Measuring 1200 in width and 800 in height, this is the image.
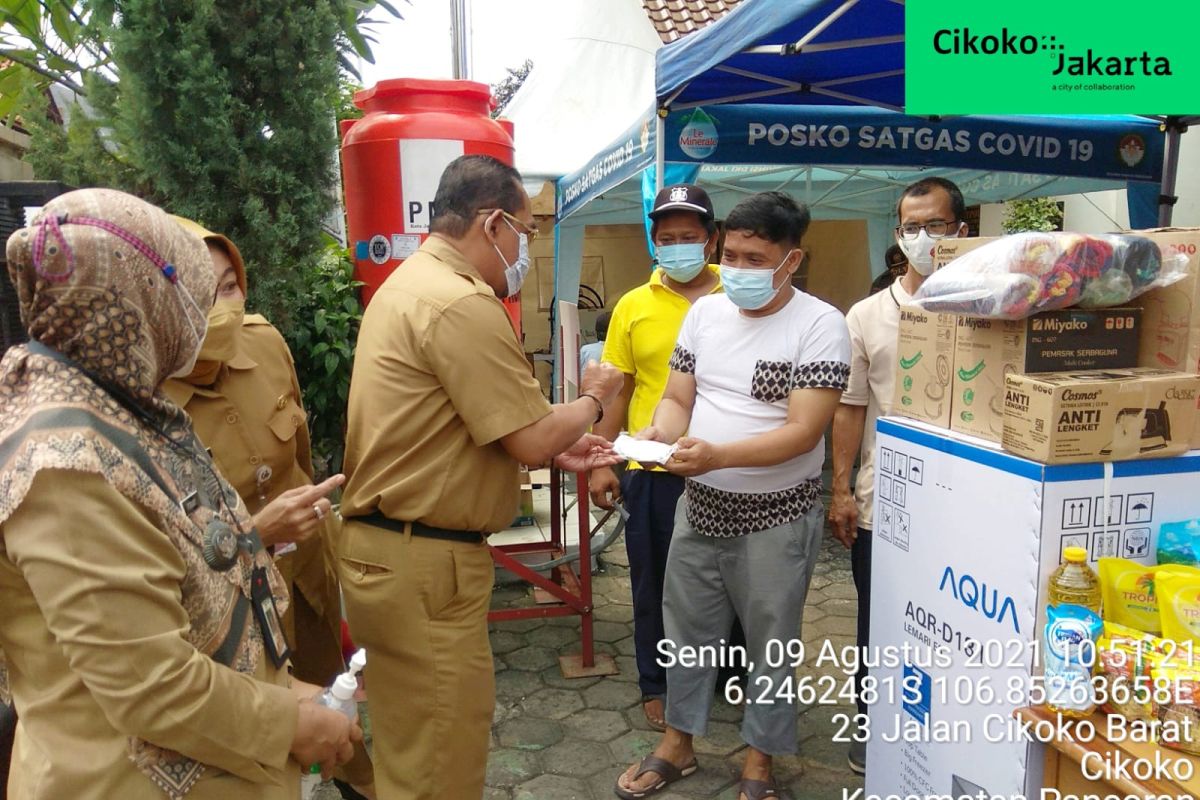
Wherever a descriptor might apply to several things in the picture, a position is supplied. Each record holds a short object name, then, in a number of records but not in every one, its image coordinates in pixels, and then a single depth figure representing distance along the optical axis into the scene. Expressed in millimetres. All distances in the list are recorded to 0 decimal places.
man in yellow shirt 3102
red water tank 3527
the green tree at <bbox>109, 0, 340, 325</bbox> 2830
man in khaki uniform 1860
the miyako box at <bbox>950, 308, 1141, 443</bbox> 1681
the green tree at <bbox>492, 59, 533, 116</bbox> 23250
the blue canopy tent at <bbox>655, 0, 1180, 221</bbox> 3133
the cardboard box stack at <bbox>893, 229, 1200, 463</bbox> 1584
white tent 7477
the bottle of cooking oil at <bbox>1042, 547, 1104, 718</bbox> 1505
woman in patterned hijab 990
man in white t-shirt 2344
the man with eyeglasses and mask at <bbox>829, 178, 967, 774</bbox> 2656
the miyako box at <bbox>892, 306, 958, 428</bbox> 1971
